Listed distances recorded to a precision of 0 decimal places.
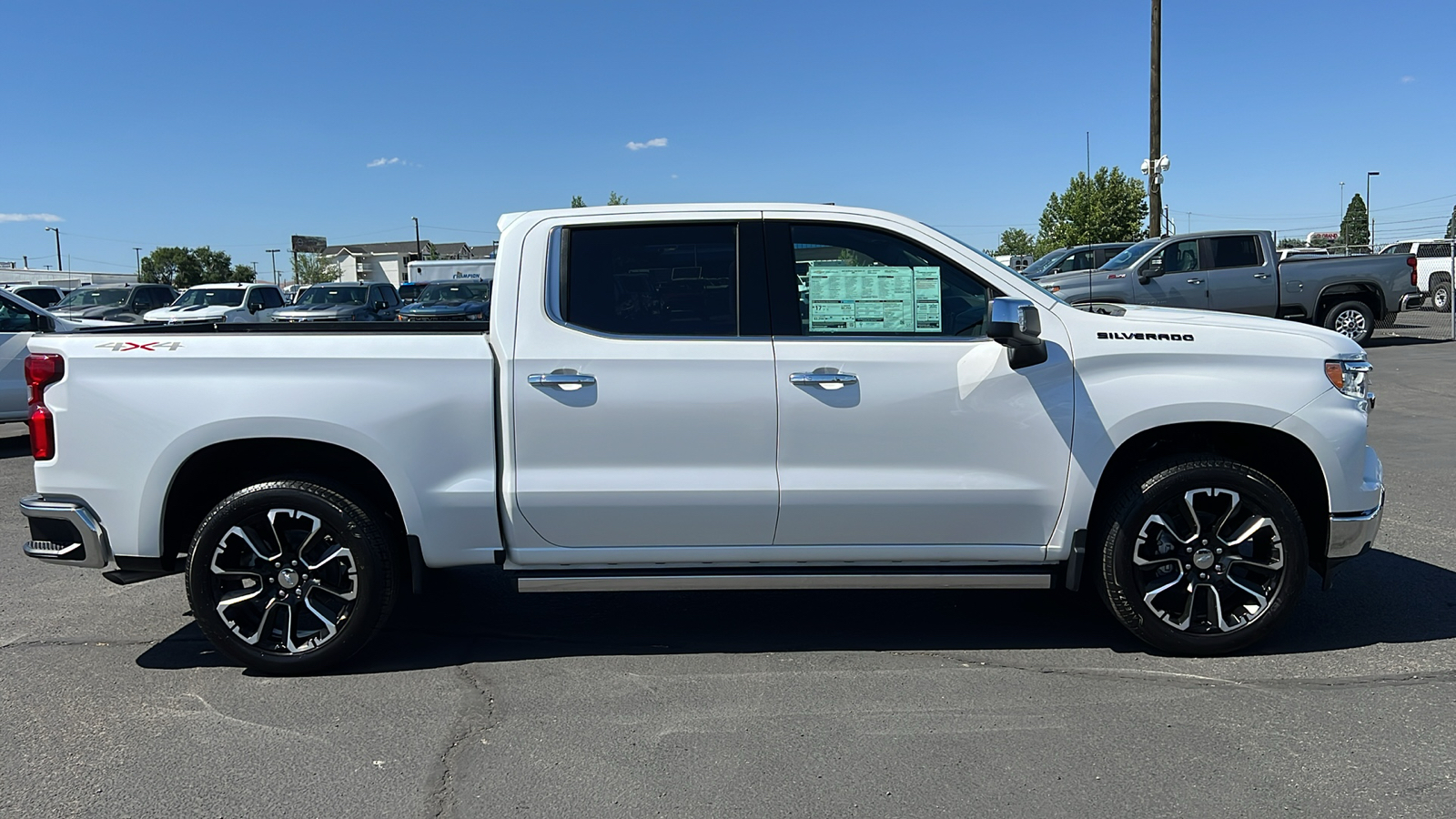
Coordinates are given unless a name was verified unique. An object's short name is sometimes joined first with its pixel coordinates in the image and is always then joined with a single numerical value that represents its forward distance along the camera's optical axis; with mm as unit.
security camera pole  23266
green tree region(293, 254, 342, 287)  115812
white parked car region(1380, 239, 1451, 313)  26500
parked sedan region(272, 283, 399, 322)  22891
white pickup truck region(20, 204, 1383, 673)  4230
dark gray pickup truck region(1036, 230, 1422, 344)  16750
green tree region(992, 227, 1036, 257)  115581
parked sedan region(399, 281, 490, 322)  22250
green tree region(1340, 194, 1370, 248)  108750
